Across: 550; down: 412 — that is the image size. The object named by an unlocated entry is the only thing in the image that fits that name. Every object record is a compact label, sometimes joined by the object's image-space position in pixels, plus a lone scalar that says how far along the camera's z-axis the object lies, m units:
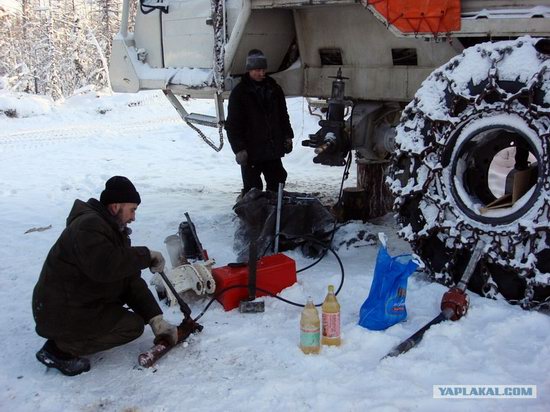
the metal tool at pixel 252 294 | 3.75
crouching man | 3.10
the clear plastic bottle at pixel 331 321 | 3.19
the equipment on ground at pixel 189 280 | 3.85
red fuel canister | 3.83
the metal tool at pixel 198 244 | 4.39
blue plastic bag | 3.36
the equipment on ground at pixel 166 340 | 3.16
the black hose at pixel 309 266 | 3.79
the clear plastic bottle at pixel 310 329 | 3.14
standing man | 5.29
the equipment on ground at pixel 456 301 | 3.27
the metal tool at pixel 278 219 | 4.76
